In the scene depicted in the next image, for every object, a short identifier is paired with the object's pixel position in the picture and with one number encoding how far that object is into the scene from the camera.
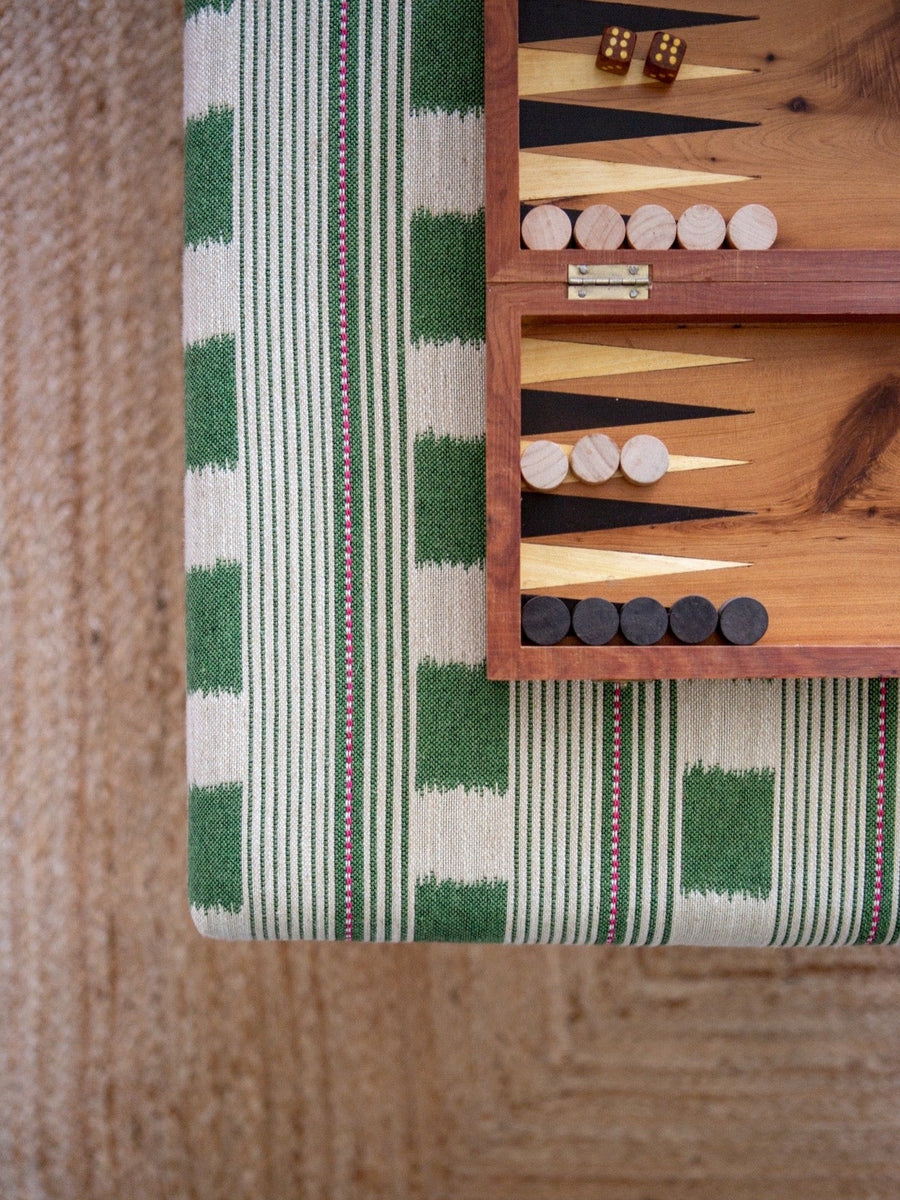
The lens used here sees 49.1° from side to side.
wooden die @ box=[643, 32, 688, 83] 0.78
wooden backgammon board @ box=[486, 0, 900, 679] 0.74
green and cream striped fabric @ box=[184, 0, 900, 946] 0.82
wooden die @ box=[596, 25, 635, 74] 0.77
